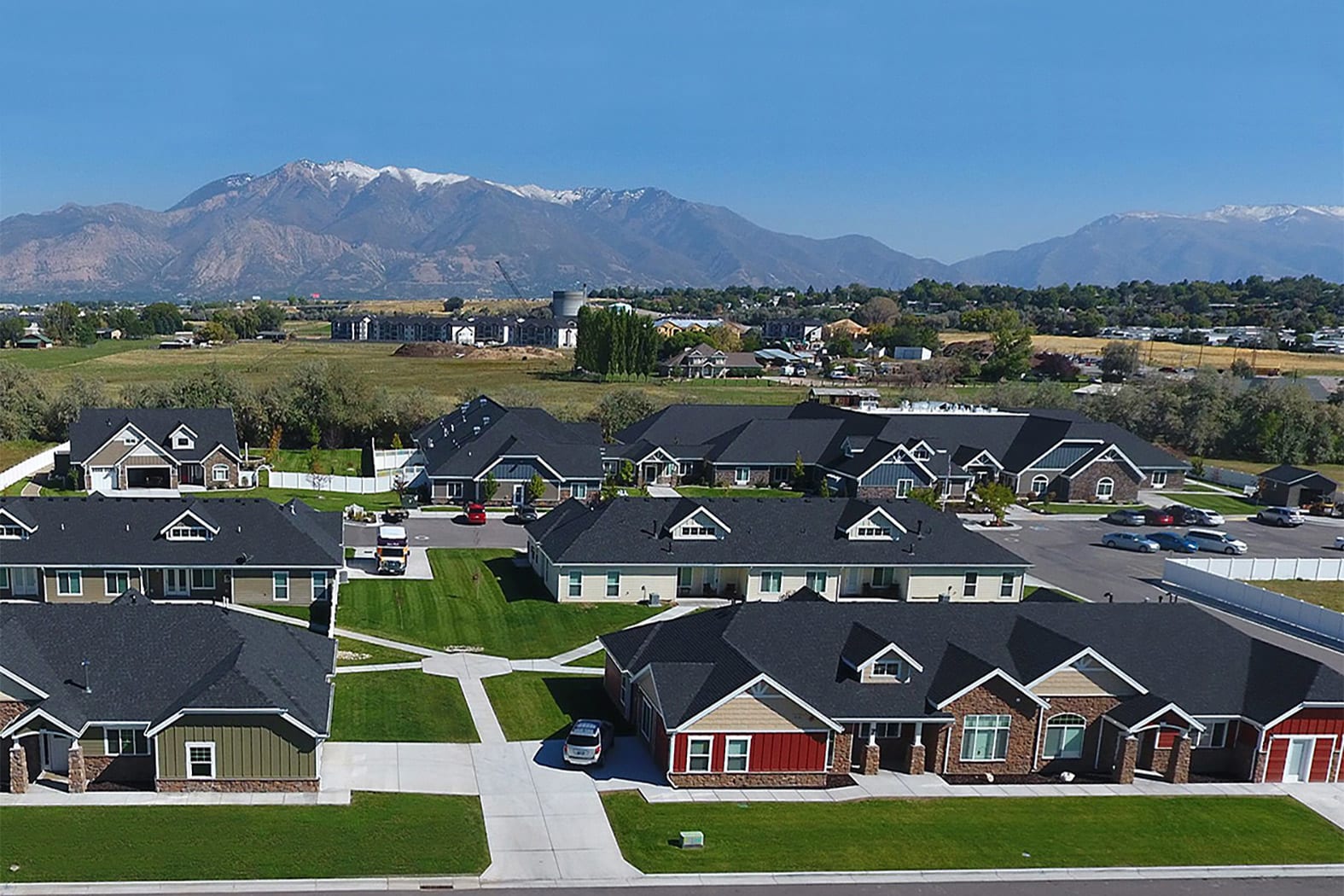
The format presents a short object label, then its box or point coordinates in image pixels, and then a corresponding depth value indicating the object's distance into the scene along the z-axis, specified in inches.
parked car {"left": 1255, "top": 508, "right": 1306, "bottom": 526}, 2864.2
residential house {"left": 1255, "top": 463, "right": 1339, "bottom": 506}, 3058.6
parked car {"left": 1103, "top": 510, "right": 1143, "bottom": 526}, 2790.4
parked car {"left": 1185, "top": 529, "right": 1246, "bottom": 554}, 2532.0
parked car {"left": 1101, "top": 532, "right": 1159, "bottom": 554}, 2517.2
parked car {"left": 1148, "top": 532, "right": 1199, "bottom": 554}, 2522.1
